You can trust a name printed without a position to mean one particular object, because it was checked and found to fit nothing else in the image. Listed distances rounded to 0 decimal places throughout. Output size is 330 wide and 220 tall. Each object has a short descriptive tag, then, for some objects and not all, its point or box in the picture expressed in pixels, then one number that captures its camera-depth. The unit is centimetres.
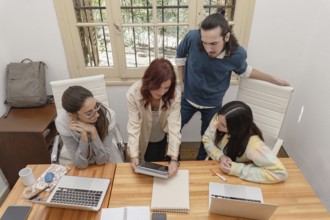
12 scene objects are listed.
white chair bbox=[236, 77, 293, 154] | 177
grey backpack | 220
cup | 131
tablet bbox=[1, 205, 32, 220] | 117
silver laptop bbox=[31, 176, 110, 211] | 119
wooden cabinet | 199
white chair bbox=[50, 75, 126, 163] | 184
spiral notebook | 122
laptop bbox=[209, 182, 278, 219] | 106
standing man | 156
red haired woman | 140
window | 220
